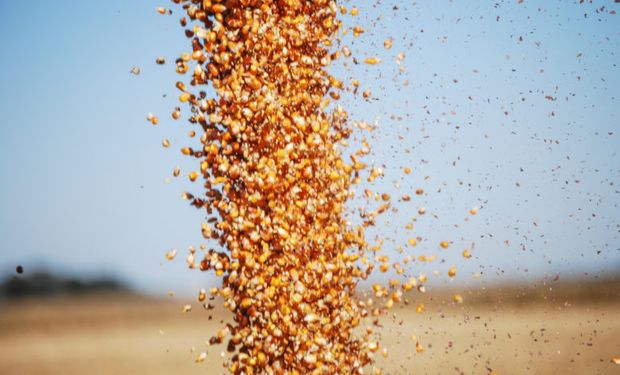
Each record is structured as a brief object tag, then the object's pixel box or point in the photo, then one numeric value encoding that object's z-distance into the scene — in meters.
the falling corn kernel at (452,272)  4.00
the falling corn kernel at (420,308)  3.95
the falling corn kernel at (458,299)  3.94
